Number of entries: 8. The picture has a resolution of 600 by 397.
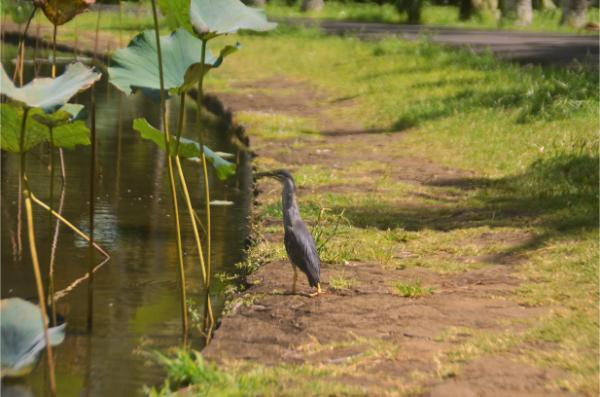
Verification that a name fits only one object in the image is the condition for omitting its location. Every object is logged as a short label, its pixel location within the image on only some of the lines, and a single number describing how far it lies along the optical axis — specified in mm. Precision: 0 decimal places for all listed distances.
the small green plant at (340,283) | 12484
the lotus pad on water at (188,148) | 12016
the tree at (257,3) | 59062
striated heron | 11906
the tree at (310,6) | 63187
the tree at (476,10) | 54406
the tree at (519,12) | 51309
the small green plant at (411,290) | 12141
